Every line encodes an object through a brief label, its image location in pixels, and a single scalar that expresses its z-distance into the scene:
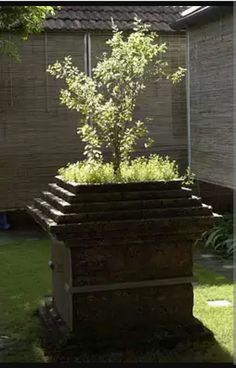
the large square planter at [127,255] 3.83
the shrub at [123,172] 4.06
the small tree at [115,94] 4.19
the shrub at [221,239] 6.94
